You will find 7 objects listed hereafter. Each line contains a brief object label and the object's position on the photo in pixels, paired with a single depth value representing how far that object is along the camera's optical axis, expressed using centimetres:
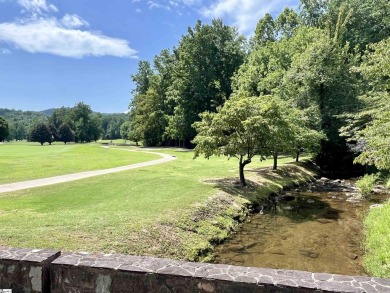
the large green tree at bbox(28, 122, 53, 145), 11019
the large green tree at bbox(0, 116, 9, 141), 8969
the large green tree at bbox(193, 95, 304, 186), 1841
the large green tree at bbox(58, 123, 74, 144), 11350
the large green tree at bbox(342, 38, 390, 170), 1094
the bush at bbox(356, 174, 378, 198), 2011
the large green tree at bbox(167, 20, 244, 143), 5550
